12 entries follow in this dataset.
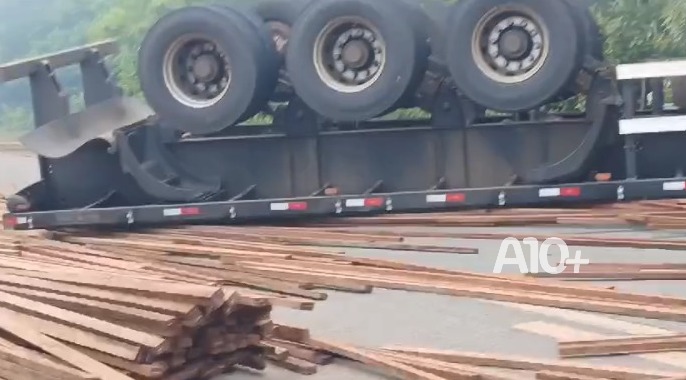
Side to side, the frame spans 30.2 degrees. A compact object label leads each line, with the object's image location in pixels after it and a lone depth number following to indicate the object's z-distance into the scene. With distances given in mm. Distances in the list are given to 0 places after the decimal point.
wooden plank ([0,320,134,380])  6379
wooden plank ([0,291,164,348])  6574
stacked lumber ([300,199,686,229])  11266
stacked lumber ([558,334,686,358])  7273
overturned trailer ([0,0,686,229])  11680
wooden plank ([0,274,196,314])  6656
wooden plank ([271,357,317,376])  7305
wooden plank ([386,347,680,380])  6531
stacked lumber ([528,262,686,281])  9289
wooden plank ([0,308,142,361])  6574
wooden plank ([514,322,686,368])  7137
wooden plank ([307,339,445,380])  6845
